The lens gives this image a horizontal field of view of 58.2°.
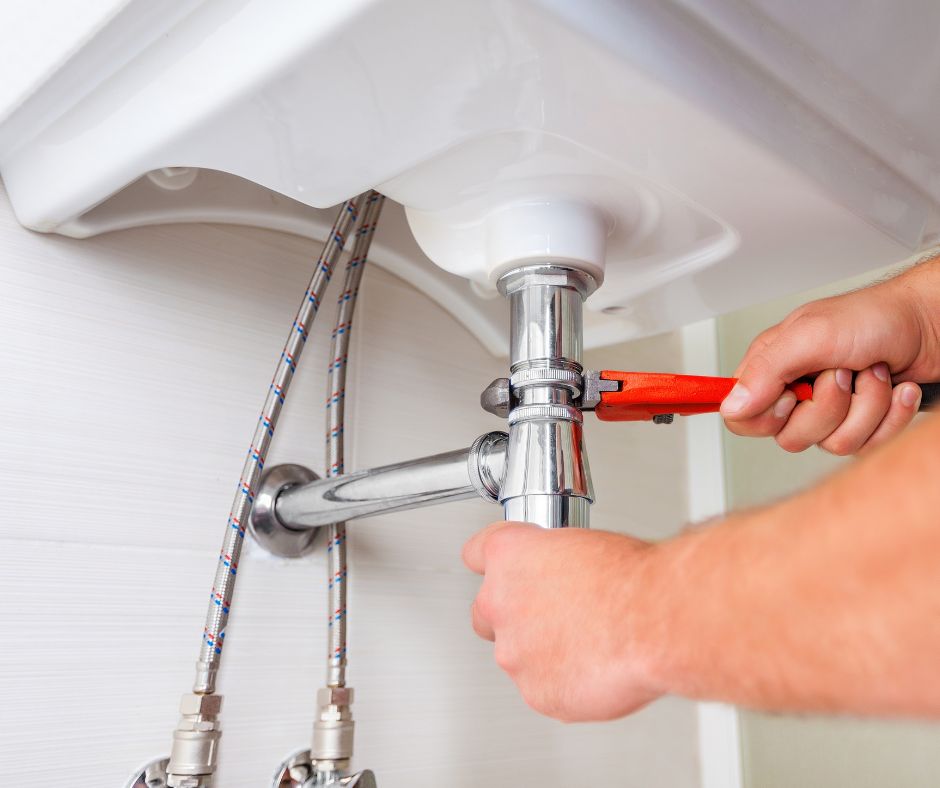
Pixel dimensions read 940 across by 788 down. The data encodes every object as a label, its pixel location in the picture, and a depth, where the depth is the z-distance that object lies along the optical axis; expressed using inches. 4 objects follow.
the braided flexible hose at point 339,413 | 20.2
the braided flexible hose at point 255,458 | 17.7
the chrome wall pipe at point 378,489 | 17.2
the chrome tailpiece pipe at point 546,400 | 15.1
